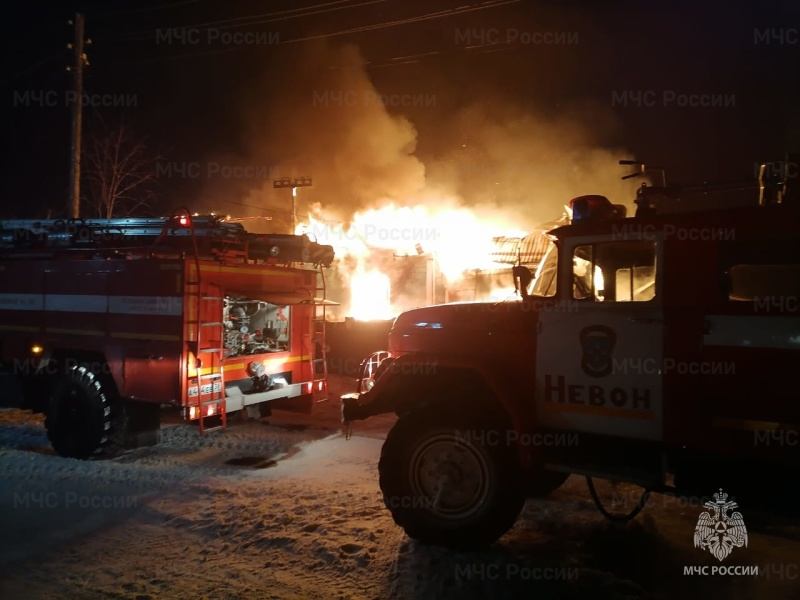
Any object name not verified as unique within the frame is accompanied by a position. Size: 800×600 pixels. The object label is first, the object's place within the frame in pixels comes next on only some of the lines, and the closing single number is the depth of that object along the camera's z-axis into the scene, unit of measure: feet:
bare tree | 57.82
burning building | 62.69
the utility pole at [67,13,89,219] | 40.96
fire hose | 15.79
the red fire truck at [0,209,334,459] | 22.06
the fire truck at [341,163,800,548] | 11.96
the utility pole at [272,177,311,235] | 74.94
